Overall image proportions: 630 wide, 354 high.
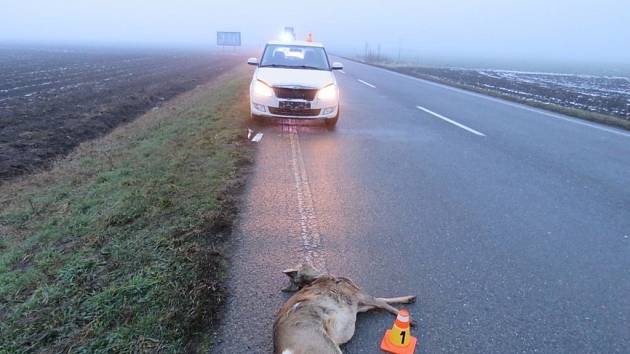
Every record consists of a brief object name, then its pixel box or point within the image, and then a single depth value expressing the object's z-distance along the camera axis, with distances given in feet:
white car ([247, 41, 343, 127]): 27.48
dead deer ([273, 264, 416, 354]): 7.10
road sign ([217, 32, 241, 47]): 264.52
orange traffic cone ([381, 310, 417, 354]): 8.04
